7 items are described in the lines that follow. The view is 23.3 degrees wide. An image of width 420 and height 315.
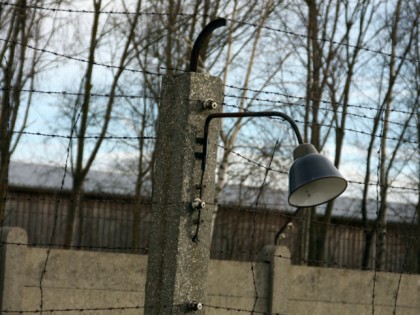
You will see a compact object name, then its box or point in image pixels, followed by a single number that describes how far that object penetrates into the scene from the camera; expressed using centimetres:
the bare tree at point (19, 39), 1842
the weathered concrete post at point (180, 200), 654
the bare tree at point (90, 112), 2039
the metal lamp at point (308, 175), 623
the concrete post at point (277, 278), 1184
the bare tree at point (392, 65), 2333
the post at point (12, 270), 998
